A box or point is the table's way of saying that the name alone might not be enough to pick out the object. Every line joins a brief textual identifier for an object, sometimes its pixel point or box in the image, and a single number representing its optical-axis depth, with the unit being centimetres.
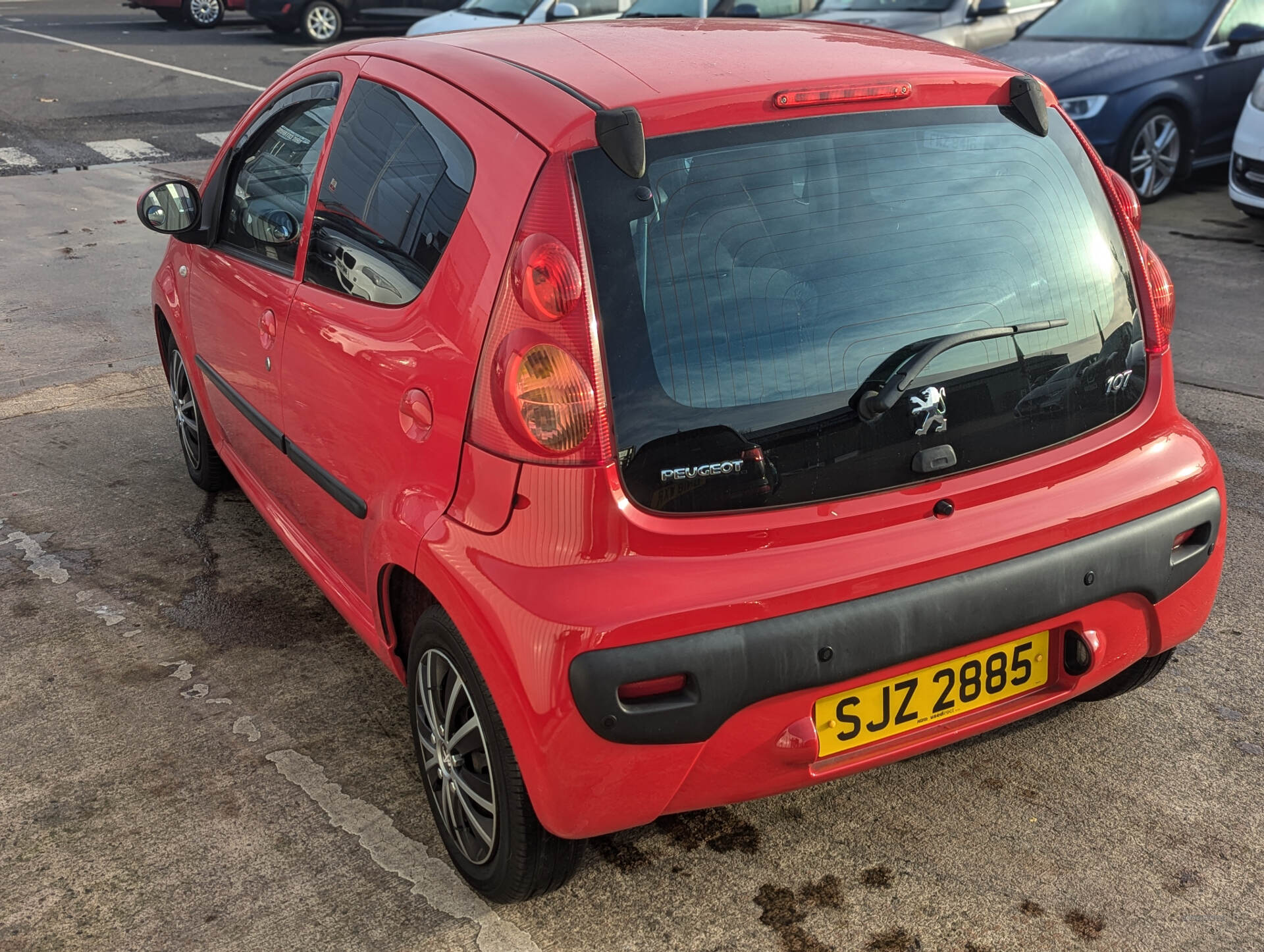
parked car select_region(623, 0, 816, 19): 1152
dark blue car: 863
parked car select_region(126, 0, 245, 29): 2078
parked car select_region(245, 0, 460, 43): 1880
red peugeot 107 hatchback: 216
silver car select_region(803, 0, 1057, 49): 1032
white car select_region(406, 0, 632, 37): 1220
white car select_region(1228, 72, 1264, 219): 779
